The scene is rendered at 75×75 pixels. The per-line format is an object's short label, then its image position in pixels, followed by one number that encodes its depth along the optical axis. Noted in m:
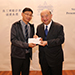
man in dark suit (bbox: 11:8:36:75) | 2.11
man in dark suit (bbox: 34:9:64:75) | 2.12
